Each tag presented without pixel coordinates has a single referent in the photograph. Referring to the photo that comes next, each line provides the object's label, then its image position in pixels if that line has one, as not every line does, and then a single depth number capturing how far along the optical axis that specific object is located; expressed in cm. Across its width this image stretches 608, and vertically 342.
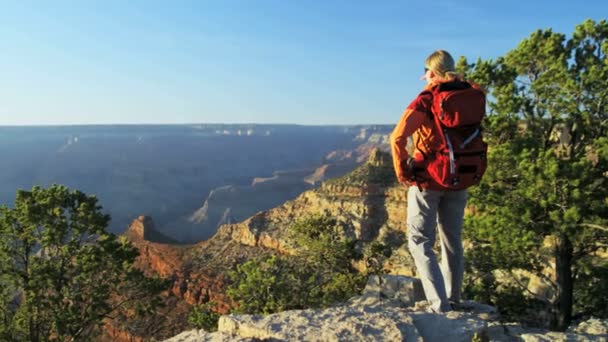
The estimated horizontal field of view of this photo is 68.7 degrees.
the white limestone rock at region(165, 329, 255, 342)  494
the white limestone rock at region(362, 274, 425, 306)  798
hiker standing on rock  496
